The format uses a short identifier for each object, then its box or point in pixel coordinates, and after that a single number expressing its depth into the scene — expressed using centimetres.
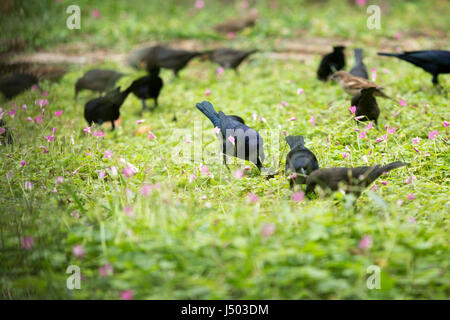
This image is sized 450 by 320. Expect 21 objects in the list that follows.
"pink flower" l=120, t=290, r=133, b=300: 501
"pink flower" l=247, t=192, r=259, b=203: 615
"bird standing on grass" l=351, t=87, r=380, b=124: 995
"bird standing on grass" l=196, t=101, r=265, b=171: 845
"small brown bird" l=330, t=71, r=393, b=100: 1074
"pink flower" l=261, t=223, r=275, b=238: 513
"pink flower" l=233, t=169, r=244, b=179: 598
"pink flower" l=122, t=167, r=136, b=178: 668
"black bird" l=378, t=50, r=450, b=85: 1214
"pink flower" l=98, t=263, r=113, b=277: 514
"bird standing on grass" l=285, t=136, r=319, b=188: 730
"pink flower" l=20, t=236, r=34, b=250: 586
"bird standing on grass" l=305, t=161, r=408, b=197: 653
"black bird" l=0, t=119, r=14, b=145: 986
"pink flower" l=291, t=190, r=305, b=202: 565
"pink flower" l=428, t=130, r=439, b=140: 862
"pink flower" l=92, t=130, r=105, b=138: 898
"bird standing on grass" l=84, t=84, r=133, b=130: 1183
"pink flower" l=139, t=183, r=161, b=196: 607
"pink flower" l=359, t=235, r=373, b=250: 512
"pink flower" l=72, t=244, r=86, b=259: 523
